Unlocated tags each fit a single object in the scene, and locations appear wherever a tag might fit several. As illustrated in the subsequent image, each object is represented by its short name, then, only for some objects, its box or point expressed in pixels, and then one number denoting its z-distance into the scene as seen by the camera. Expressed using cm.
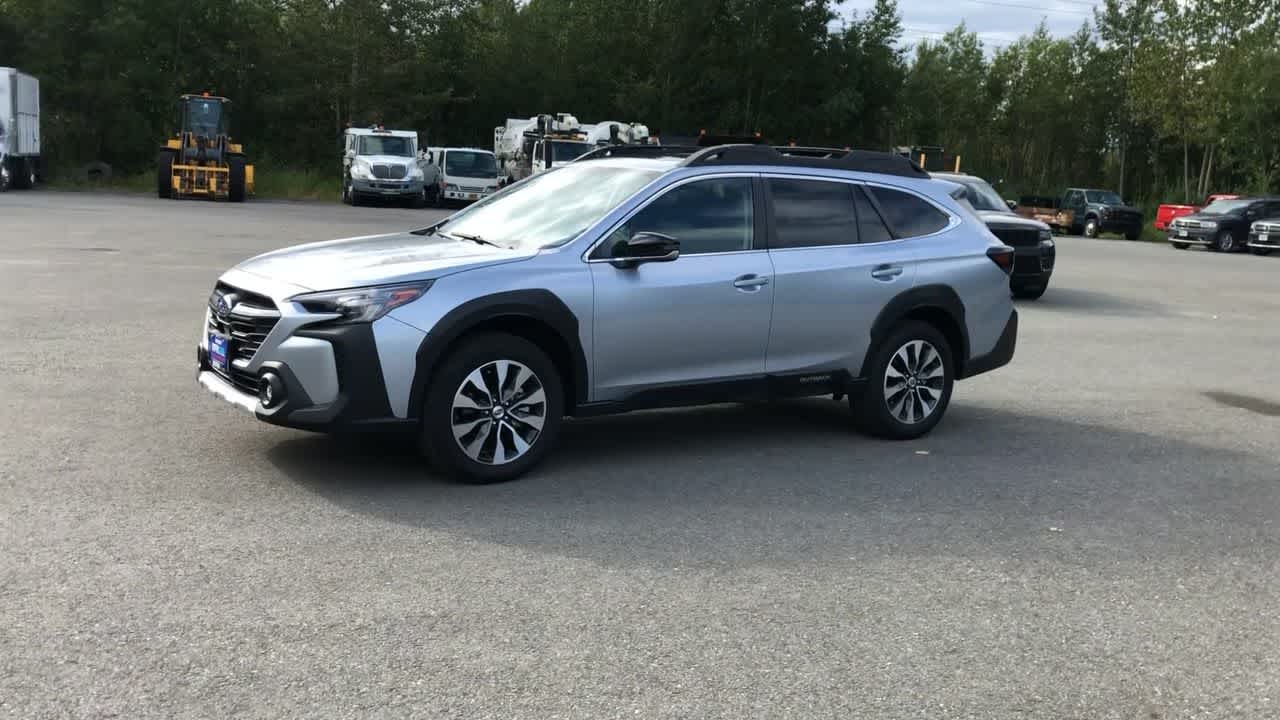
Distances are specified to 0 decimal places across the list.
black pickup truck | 4497
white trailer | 3850
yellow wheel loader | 3903
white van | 4416
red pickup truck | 4603
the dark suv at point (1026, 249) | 1761
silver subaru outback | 632
